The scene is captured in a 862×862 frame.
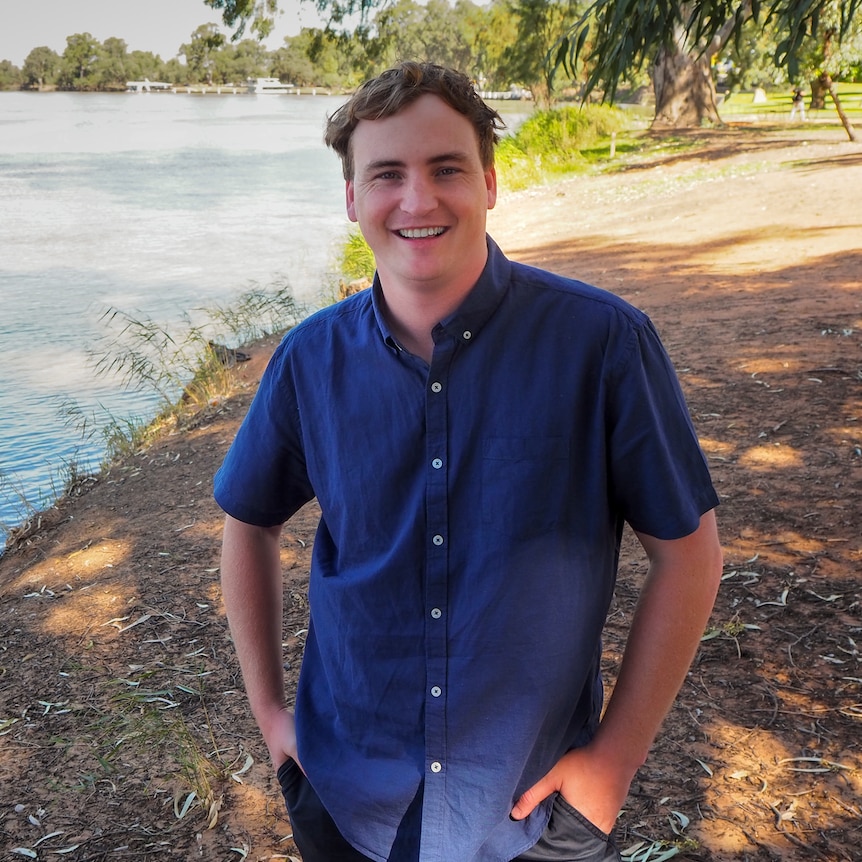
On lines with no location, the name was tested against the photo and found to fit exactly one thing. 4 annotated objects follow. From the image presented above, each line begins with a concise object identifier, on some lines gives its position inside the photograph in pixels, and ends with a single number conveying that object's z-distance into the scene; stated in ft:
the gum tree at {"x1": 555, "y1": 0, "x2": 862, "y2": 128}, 13.58
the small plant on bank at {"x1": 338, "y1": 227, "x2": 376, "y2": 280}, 49.57
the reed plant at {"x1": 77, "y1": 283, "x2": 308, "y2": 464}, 29.91
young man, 5.33
